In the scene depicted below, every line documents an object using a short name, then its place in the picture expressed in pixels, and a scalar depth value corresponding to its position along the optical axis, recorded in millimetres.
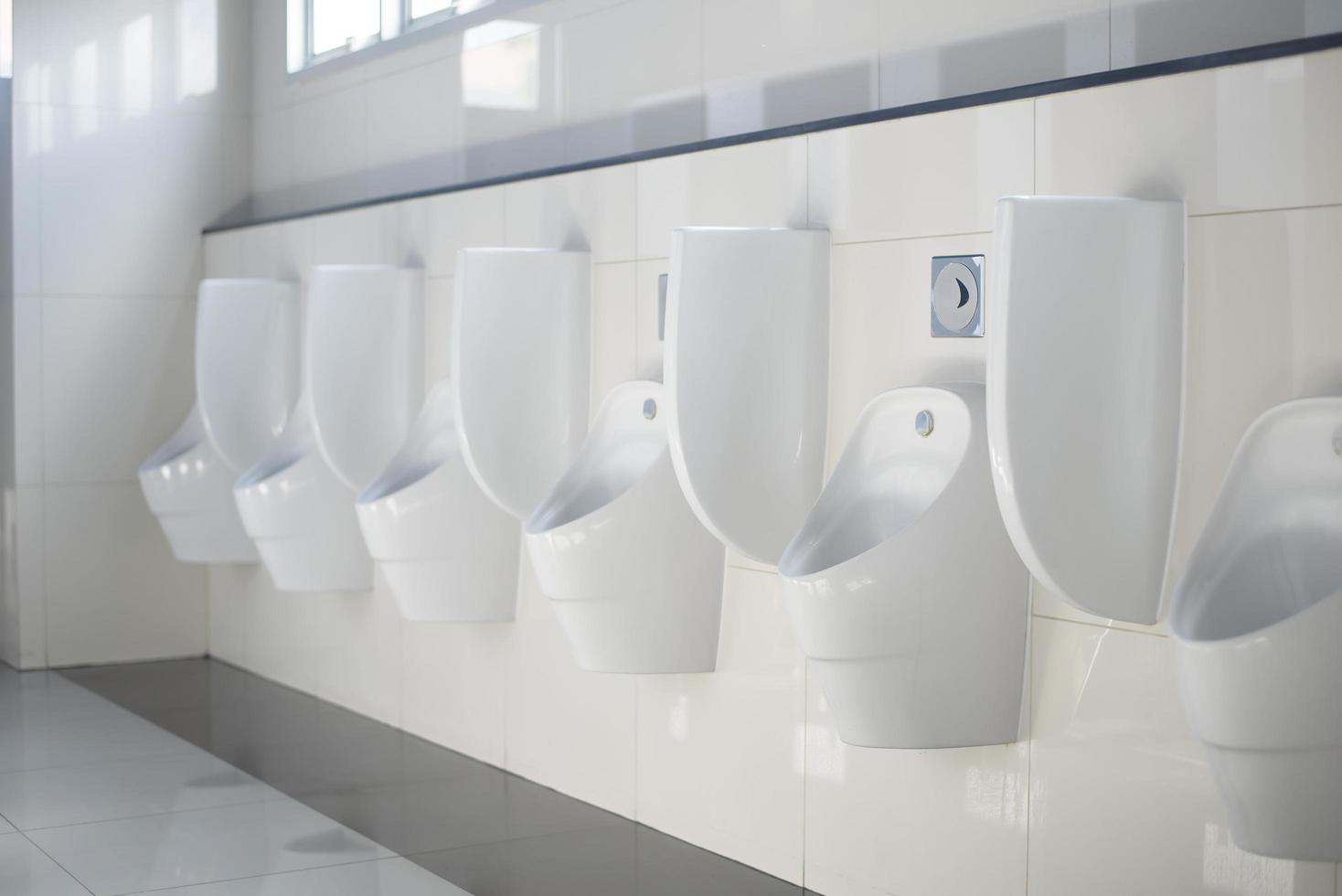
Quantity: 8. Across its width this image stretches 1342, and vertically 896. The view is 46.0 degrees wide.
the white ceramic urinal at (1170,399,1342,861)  1722
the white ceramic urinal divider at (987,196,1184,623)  2045
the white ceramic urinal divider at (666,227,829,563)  2576
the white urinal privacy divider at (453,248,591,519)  3176
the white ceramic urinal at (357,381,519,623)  3389
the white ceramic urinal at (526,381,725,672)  2805
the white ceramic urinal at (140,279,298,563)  4418
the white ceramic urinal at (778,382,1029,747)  2252
